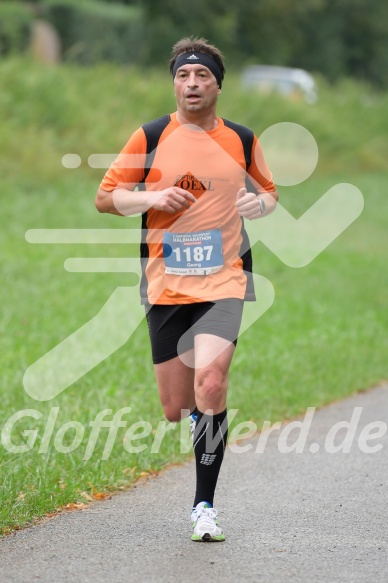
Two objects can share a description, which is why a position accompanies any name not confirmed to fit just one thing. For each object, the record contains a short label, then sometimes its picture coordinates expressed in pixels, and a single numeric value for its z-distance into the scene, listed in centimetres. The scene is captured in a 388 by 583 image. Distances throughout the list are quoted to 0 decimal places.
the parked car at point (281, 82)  7081
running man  1215
